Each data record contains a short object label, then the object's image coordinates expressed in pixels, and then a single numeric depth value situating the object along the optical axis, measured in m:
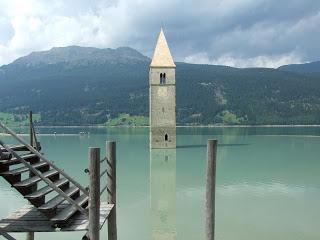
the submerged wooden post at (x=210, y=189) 9.70
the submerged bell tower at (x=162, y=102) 62.41
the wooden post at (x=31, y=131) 13.03
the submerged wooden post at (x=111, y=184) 11.00
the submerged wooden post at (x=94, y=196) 8.52
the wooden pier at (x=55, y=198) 8.59
